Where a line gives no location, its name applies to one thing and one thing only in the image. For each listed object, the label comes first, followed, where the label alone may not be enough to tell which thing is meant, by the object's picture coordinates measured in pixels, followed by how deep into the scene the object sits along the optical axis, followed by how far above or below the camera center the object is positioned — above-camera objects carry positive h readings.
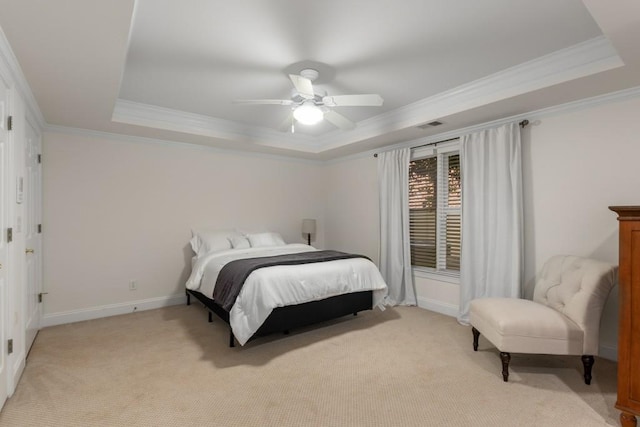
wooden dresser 1.84 -0.64
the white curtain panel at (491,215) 3.26 -0.03
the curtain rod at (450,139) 3.26 +0.90
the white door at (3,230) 2.00 -0.09
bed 2.85 -0.73
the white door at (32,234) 2.79 -0.17
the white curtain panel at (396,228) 4.38 -0.22
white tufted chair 2.34 -0.82
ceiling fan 2.71 +0.98
